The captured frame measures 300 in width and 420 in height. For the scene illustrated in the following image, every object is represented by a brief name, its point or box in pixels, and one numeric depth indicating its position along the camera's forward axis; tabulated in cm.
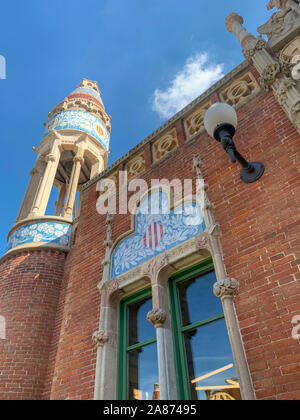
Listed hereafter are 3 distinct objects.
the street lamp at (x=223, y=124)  378
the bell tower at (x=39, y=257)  568
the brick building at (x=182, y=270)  362
